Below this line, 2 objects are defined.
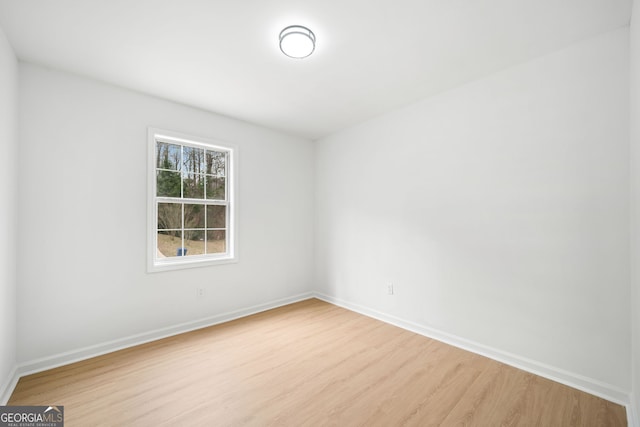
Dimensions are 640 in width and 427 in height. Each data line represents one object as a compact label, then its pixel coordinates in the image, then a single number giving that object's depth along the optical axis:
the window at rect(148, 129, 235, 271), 3.06
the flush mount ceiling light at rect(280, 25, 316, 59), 1.98
